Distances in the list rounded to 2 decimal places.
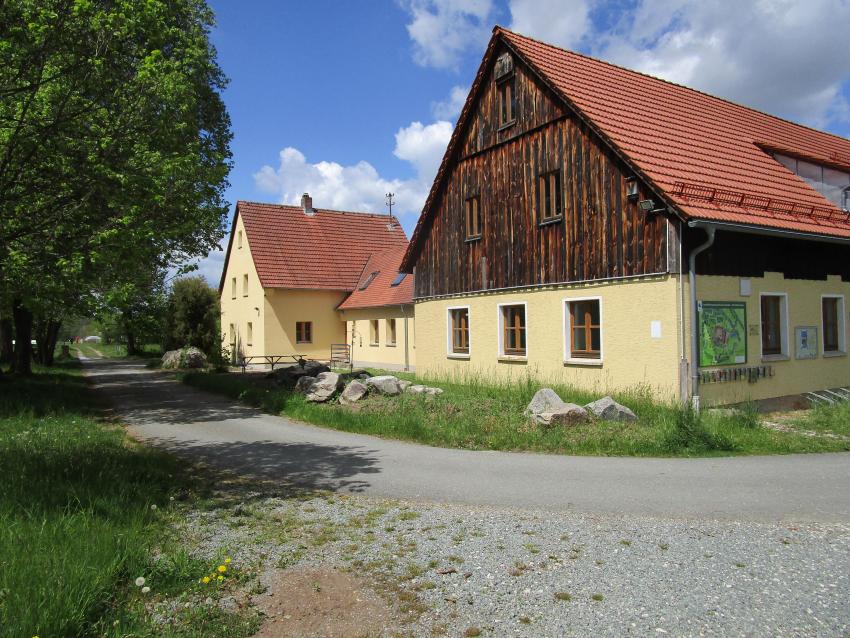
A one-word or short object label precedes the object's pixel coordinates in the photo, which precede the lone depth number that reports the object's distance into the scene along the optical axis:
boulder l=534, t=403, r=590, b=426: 10.41
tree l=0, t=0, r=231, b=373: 7.60
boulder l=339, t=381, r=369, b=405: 13.88
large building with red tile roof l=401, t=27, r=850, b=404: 12.59
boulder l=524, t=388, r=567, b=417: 11.20
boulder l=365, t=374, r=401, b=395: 14.29
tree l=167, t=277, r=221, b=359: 36.12
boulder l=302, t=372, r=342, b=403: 14.15
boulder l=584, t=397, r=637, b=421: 10.83
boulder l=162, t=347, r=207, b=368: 31.42
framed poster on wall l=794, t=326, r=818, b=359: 14.02
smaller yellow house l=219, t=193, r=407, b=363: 31.30
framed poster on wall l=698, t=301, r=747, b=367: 12.39
